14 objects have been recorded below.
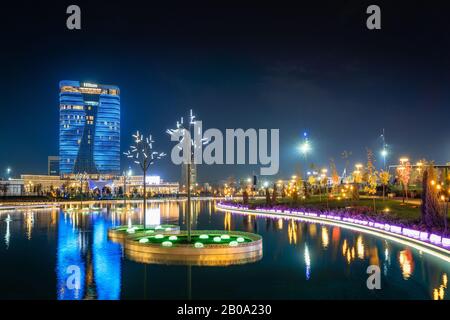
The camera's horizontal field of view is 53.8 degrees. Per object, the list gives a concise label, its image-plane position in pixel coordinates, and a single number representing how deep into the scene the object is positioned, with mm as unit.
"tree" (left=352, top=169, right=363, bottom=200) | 45000
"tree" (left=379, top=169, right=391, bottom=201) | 51669
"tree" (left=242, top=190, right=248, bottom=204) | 55516
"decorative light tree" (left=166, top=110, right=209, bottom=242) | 20453
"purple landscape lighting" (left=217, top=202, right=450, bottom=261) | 19422
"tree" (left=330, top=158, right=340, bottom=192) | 60050
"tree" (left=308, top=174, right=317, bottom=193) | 72075
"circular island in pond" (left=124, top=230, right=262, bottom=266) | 16961
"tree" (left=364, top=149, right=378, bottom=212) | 50500
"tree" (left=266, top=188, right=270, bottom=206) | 50631
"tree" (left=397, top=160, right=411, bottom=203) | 53519
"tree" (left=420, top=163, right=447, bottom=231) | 22922
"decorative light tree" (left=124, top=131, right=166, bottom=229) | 27372
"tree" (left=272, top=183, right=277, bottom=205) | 51269
